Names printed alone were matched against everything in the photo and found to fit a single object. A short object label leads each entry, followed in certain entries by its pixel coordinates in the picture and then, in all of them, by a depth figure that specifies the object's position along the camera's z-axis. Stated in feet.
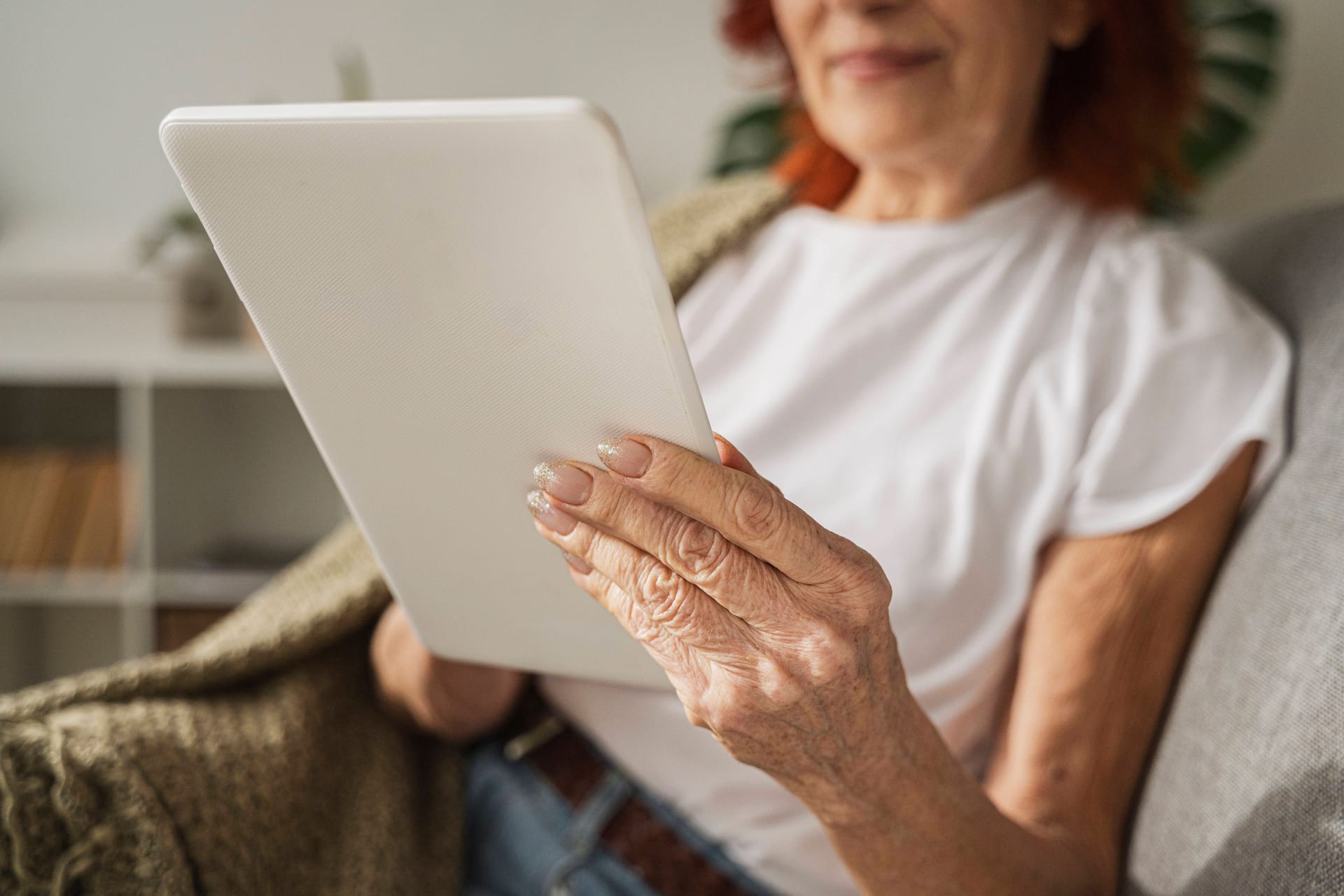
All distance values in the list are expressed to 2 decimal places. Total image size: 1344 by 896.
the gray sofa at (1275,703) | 1.91
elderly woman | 2.21
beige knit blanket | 2.22
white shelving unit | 6.20
